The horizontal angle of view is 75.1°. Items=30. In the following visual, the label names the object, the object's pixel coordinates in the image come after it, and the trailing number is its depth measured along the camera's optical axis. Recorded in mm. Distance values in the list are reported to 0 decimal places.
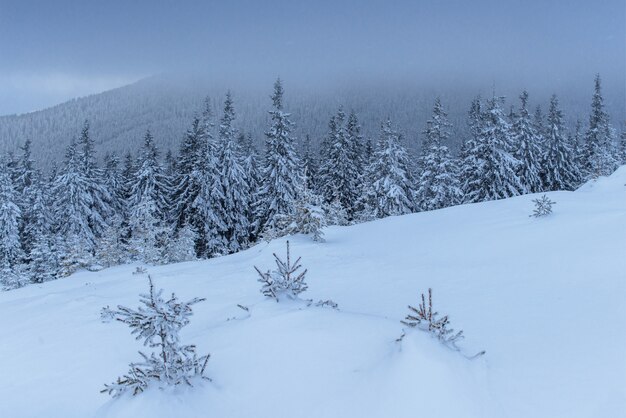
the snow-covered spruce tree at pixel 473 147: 33156
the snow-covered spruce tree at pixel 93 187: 41531
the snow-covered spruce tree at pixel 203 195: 35219
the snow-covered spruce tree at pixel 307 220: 13438
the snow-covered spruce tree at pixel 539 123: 41419
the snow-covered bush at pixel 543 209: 10648
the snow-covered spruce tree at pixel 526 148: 36875
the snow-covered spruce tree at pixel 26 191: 43250
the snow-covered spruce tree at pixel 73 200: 39219
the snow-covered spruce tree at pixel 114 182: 47969
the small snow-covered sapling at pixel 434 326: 4301
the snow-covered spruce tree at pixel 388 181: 32688
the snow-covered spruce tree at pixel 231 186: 36875
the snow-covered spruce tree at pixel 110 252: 21975
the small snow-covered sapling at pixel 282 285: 5746
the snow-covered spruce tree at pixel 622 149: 45056
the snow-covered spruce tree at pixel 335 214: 21669
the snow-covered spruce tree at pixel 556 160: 40500
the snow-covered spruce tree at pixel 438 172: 34094
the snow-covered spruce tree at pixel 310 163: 44850
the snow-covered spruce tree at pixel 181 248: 23906
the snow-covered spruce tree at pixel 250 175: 39594
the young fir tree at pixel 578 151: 44856
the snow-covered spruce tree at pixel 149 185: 36966
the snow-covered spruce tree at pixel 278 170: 34812
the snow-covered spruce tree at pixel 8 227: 37459
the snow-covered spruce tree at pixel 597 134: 44969
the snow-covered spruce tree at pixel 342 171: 40812
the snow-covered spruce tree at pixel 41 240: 33469
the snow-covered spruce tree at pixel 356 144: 42688
